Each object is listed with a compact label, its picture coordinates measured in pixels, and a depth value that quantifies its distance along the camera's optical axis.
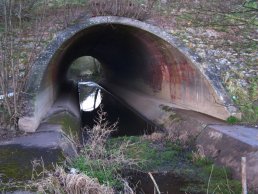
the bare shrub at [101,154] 5.37
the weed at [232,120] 7.15
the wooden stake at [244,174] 2.38
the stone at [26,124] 6.75
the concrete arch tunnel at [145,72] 7.52
